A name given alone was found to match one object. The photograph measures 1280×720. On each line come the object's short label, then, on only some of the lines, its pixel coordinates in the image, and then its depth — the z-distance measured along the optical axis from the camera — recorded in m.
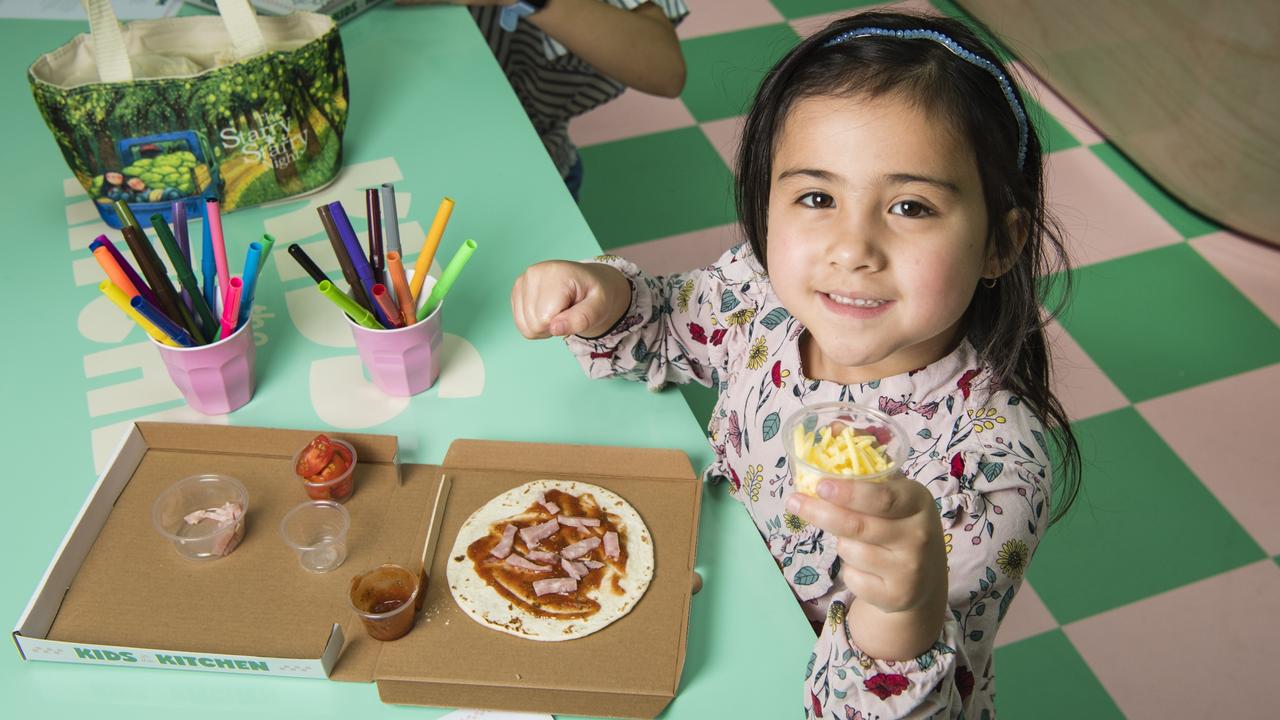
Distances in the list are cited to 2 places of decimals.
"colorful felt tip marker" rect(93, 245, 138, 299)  1.08
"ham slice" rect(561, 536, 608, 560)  1.04
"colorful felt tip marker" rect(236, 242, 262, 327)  1.16
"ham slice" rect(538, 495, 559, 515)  1.08
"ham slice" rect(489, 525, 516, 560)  1.04
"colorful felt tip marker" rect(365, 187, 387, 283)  1.19
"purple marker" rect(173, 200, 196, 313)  1.18
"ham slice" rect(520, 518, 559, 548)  1.05
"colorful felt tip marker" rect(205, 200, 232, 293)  1.18
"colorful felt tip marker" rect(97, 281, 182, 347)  1.08
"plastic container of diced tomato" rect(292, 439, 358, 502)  1.07
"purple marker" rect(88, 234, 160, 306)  1.11
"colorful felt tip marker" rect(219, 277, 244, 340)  1.15
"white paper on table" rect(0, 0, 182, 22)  1.78
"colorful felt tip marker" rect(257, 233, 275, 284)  1.18
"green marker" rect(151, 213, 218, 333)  1.11
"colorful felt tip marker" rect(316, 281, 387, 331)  1.06
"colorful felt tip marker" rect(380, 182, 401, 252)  1.17
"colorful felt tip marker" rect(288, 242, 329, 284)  1.10
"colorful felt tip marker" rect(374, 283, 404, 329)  1.14
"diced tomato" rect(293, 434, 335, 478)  1.08
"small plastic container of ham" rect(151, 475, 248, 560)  1.03
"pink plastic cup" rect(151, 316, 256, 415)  1.14
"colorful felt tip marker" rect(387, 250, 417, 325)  1.12
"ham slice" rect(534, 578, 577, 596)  1.01
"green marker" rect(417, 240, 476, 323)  1.17
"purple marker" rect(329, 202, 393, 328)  1.15
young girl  0.89
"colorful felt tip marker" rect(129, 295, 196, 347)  1.07
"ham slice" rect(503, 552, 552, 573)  1.03
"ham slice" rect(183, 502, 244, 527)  1.05
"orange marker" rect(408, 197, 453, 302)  1.20
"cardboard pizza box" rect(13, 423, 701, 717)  0.94
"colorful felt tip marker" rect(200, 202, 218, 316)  1.18
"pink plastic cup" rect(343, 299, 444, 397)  1.17
